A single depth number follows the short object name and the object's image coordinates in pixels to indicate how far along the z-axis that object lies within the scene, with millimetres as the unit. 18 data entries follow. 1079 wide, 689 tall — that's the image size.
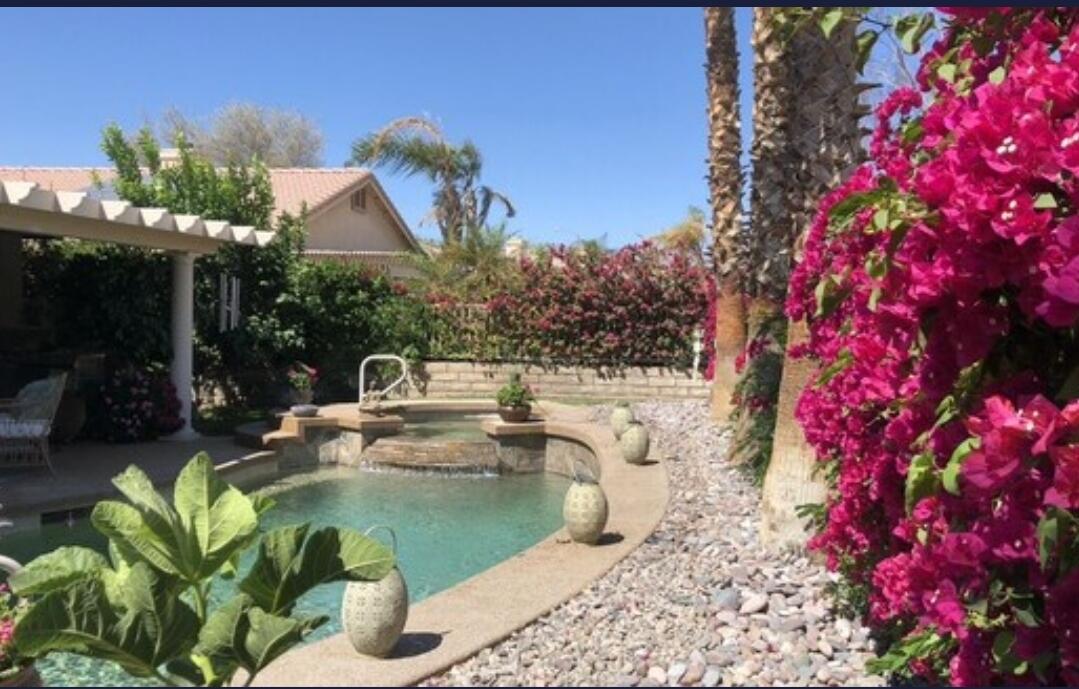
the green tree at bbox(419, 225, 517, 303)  19234
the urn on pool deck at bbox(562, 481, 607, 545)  6006
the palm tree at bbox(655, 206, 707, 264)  28281
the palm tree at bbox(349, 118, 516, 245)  32156
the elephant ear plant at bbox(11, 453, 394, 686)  2246
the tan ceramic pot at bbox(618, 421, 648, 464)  9438
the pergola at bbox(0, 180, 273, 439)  9410
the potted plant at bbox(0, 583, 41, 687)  3252
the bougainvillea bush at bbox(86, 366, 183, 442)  11953
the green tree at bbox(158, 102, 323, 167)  44188
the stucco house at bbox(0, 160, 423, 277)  30719
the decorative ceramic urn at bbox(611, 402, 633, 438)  10789
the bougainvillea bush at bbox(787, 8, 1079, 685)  1621
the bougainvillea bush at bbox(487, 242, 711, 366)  18203
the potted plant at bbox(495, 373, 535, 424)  12555
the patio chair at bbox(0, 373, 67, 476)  9362
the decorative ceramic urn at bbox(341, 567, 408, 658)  3961
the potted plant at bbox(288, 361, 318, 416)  15500
